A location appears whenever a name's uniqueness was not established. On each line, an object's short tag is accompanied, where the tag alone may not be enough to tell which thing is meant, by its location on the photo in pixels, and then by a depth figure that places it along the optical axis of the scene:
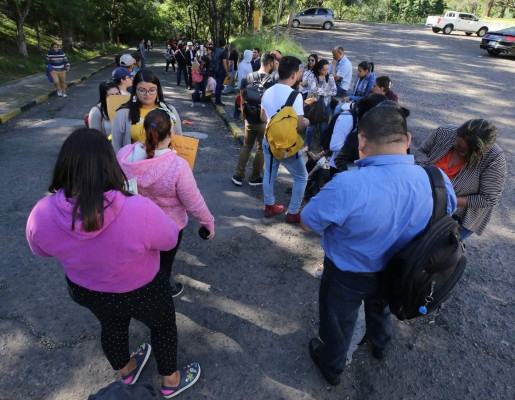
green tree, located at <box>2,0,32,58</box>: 14.28
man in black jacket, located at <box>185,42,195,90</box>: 12.42
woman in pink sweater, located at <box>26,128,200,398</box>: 1.36
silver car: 25.16
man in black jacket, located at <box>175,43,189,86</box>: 12.20
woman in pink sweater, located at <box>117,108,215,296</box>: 2.11
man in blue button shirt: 1.59
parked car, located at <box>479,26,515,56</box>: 15.52
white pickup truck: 24.42
